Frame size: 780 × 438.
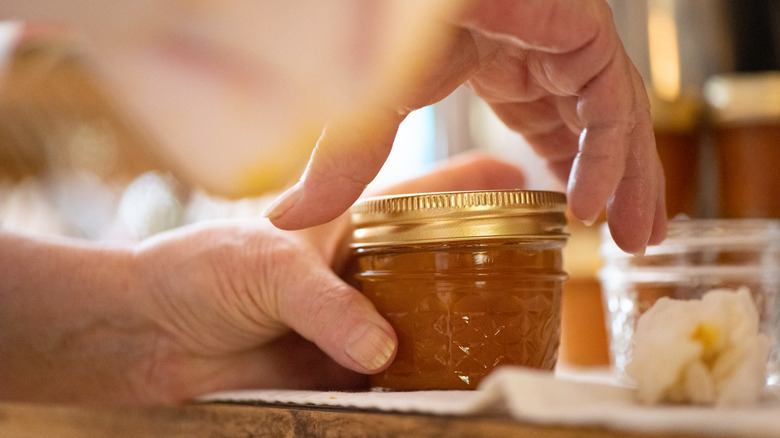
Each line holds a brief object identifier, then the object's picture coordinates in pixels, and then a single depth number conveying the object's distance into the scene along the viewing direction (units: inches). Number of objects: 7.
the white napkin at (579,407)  10.8
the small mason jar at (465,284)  18.2
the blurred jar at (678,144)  41.3
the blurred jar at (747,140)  39.3
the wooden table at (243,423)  12.8
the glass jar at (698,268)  28.1
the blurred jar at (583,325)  37.2
